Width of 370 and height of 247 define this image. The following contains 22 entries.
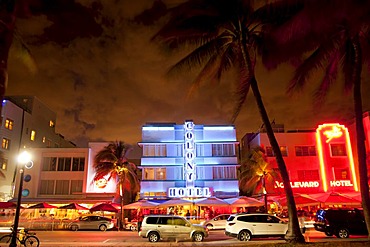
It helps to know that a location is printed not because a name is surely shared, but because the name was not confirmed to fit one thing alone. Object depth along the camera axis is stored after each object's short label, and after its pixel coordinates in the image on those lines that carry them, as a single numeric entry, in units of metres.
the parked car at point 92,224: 34.06
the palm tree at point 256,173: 37.47
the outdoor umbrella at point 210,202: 33.12
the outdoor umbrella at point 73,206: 35.47
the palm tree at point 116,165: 38.25
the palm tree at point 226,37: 15.21
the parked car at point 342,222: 22.45
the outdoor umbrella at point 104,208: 34.19
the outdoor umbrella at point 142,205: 34.00
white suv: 21.70
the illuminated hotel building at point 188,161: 39.81
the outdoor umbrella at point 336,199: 31.25
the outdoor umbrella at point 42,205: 34.95
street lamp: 16.63
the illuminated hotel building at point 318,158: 39.56
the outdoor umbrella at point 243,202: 32.92
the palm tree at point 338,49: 11.93
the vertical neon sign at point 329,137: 40.12
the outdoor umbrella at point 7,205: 32.84
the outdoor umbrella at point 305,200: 31.80
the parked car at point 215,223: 30.84
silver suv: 22.27
